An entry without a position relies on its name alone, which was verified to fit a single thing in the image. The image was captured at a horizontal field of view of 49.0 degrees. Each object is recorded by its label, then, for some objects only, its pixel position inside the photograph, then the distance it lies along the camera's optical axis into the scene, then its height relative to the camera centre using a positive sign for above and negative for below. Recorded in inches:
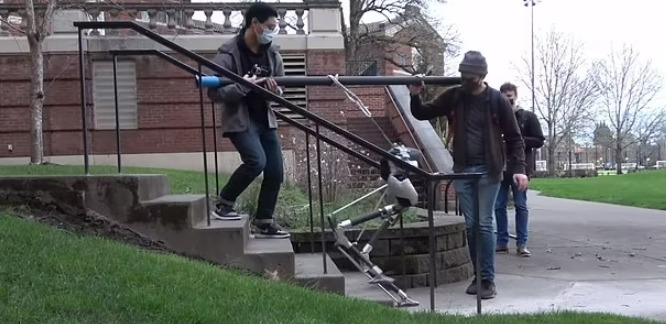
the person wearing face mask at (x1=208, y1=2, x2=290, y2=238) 212.5 +10.4
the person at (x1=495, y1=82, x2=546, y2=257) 322.7 -22.2
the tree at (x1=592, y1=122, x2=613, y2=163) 2532.0 +16.6
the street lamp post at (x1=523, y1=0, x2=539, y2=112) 1743.0 +332.5
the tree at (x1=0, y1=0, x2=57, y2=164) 476.4 +52.8
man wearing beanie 213.8 +0.5
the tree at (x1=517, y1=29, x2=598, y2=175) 2058.3 +113.4
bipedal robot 217.6 -22.9
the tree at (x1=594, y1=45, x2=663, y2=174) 2215.8 +54.3
